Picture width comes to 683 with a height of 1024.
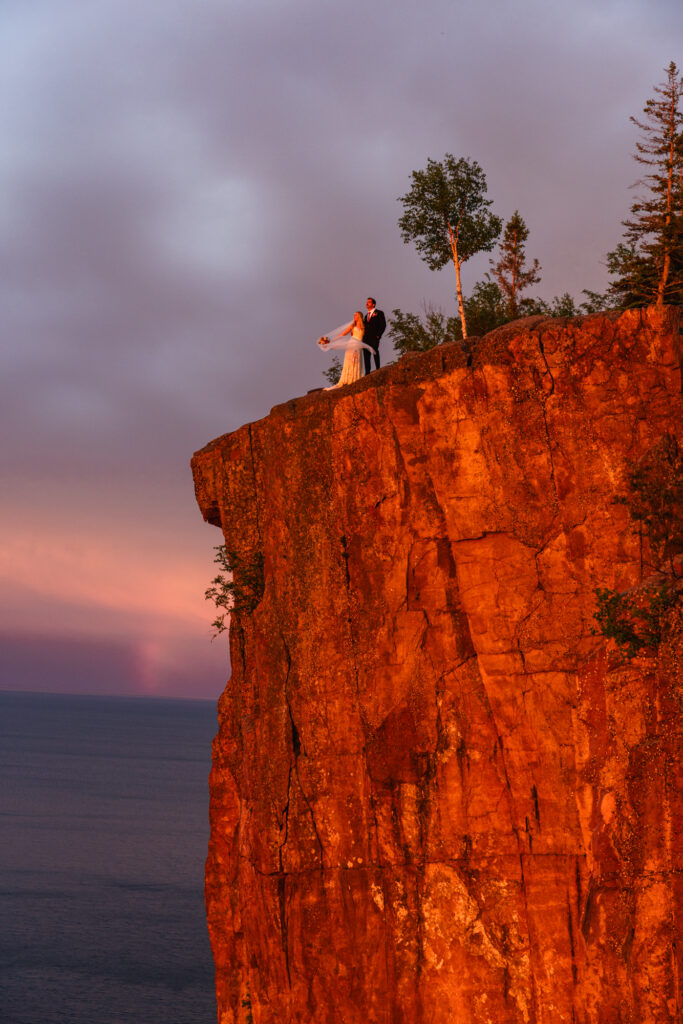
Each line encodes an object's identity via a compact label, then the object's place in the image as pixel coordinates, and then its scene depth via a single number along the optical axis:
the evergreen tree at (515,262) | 49.72
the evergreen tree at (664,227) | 40.50
